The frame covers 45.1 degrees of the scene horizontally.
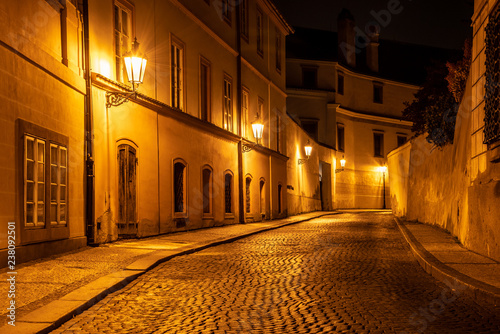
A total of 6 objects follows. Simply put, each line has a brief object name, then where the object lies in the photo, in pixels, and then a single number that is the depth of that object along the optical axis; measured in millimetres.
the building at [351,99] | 44219
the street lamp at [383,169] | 50094
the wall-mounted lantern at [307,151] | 34775
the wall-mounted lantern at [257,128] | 23812
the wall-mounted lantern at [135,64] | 13273
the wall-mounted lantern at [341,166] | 45312
